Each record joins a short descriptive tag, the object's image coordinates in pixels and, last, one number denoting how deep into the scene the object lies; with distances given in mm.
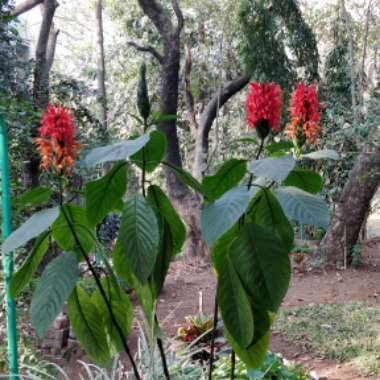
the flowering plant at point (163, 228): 885
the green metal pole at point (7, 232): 2486
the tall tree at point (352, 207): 6051
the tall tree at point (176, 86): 7062
